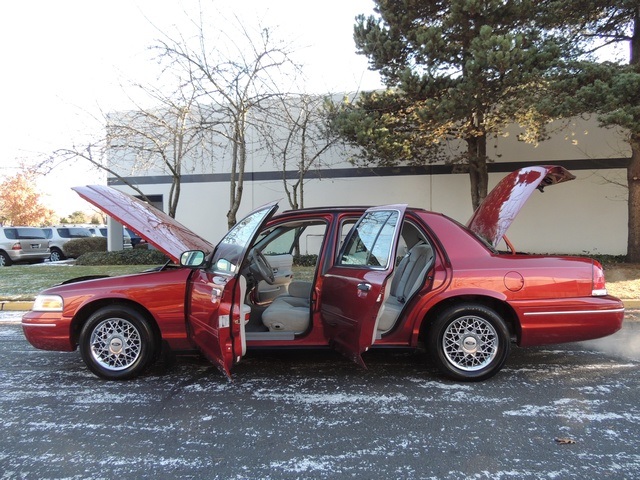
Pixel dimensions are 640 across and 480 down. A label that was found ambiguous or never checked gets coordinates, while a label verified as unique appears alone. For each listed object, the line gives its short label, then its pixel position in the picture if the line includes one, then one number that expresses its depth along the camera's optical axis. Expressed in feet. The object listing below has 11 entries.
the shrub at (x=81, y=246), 63.52
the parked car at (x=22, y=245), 57.67
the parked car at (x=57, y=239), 63.77
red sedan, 13.60
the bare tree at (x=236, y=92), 35.19
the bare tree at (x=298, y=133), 41.52
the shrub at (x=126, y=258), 48.75
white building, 45.98
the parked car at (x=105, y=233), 74.21
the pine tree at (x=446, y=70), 31.14
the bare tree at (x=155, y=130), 38.05
